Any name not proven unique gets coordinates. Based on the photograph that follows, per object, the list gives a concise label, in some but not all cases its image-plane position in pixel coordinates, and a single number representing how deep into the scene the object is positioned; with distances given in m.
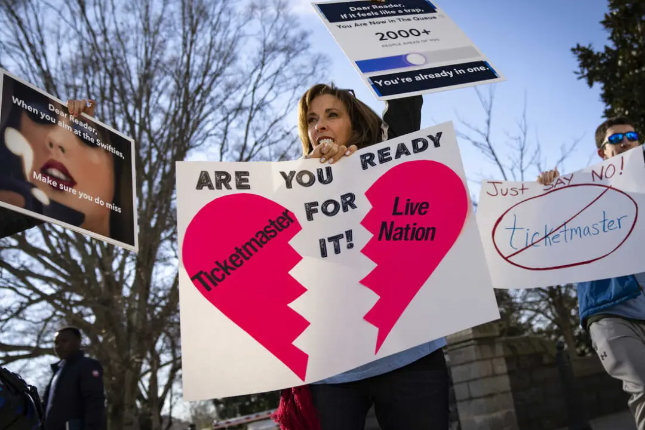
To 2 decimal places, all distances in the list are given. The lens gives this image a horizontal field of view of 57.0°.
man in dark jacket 4.88
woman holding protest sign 1.91
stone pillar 6.79
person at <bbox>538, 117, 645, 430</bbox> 2.80
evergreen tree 10.41
